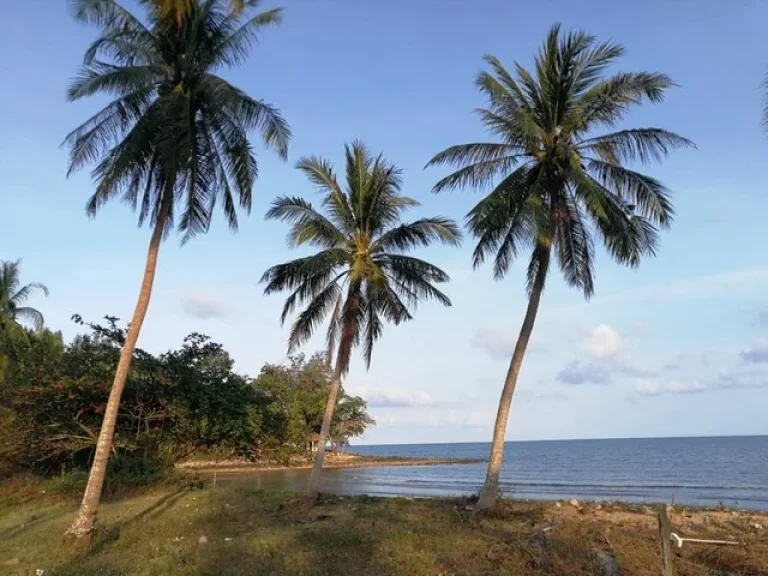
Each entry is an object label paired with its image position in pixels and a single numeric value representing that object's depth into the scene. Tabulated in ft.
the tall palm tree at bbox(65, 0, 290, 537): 42.45
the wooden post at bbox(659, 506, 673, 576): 25.26
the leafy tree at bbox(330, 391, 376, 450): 195.52
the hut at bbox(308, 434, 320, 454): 167.90
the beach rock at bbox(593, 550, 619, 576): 28.73
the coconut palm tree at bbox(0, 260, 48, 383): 105.19
